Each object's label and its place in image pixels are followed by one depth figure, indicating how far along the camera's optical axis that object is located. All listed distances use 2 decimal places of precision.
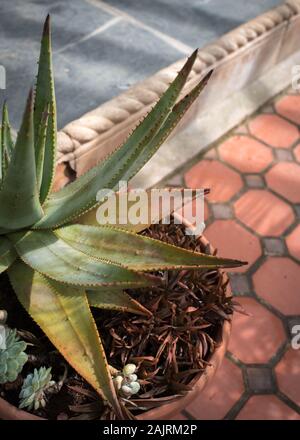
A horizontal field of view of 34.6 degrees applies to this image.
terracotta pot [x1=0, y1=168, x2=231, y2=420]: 1.06
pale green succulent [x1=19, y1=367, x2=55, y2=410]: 1.05
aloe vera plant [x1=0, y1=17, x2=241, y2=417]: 0.96
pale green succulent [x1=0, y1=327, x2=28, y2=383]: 1.05
